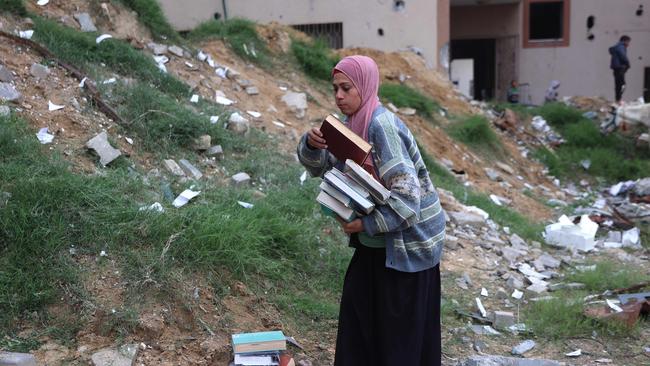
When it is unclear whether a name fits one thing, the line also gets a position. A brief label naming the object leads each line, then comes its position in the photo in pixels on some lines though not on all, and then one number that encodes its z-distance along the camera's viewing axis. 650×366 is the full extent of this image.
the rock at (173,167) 5.29
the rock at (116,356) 3.34
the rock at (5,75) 5.38
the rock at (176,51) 7.98
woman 2.69
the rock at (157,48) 7.79
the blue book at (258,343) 3.48
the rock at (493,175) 9.76
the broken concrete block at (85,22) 7.28
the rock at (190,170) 5.39
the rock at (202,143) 5.84
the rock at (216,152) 5.91
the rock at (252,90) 8.01
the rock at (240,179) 5.57
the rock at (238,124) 6.55
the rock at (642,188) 9.70
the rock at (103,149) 4.89
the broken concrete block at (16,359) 3.04
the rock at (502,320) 4.80
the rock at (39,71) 5.71
